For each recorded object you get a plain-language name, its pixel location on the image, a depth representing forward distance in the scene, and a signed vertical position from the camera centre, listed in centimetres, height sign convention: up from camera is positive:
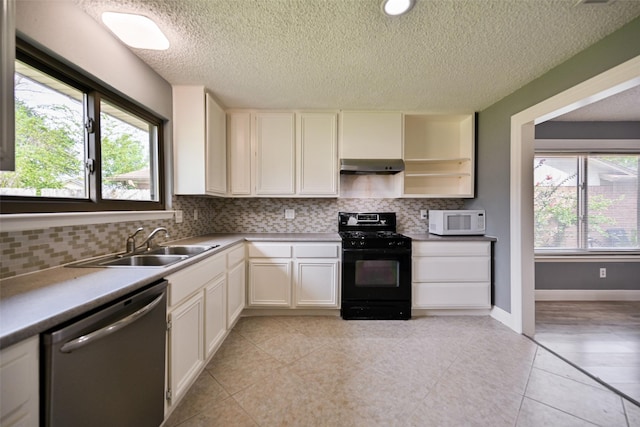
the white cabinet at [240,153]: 281 +70
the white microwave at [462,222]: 272 -12
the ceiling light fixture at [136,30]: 138 +110
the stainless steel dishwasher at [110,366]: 74 -57
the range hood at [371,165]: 276 +54
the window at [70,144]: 118 +42
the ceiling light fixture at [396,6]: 129 +113
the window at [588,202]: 309 +11
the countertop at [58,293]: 68 -30
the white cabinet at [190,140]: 227 +69
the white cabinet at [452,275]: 261 -69
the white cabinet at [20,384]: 62 -47
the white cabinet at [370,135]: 282 +91
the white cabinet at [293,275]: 255 -67
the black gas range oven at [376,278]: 254 -71
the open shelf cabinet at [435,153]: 305 +77
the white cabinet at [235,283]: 213 -68
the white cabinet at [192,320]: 131 -70
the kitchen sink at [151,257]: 141 -30
